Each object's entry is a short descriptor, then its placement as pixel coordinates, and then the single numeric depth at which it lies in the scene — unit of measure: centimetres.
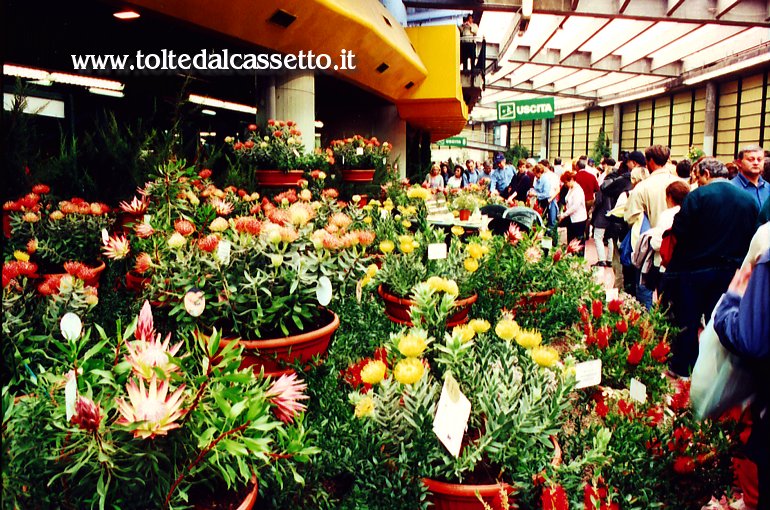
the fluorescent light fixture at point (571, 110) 2837
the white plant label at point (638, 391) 180
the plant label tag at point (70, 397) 98
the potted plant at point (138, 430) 97
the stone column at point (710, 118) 1856
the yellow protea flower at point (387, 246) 256
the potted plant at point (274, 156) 543
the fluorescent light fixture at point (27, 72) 703
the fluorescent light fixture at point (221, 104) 1048
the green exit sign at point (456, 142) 2783
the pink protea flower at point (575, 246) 343
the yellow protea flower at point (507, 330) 154
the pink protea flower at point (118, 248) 181
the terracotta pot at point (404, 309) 269
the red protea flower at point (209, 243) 168
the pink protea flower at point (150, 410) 93
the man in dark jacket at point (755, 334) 143
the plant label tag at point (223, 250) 170
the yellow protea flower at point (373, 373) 137
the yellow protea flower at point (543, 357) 145
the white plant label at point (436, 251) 279
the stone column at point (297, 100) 750
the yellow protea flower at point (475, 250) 254
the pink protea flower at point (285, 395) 112
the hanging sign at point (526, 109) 1534
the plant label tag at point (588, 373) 164
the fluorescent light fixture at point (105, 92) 823
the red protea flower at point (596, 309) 232
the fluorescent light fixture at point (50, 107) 729
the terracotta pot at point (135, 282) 227
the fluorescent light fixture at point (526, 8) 1041
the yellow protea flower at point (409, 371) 135
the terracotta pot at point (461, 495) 139
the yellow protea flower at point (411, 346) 140
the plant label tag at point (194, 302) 154
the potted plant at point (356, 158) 654
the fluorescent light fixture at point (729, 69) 1516
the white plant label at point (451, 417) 130
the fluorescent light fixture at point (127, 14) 532
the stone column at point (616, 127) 2572
